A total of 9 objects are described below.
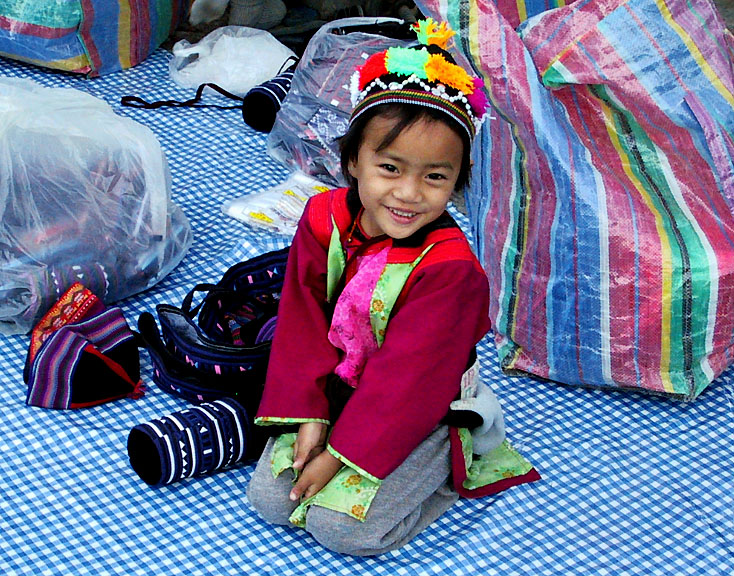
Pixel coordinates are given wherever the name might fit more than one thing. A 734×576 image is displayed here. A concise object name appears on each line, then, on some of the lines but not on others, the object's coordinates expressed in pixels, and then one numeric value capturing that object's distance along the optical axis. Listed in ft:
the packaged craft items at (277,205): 8.67
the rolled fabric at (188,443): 5.96
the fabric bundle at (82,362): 6.59
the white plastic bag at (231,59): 10.98
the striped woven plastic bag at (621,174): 6.63
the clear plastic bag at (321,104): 9.21
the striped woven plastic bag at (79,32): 10.57
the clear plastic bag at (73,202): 7.11
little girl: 5.34
